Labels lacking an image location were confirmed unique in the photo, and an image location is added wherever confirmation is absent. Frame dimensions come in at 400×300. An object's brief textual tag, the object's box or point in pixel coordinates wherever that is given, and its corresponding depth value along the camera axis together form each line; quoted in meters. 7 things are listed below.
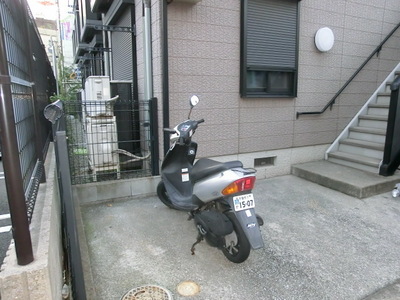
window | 4.29
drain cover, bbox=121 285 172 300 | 2.10
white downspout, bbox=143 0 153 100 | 3.90
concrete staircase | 4.19
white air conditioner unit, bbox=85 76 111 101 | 4.11
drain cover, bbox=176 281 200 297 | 2.18
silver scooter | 2.36
